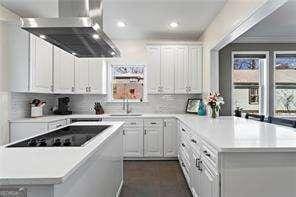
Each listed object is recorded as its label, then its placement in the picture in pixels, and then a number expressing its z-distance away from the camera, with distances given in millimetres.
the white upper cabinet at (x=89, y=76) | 2909
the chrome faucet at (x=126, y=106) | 3177
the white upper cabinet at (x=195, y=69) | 2997
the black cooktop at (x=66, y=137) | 1099
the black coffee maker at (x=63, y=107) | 2924
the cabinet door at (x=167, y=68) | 3015
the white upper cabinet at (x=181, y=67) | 3007
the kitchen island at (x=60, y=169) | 628
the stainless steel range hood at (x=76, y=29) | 1138
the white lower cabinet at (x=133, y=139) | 2843
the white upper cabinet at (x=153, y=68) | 3017
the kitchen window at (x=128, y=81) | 3231
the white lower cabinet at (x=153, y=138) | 2845
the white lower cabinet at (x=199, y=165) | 1125
